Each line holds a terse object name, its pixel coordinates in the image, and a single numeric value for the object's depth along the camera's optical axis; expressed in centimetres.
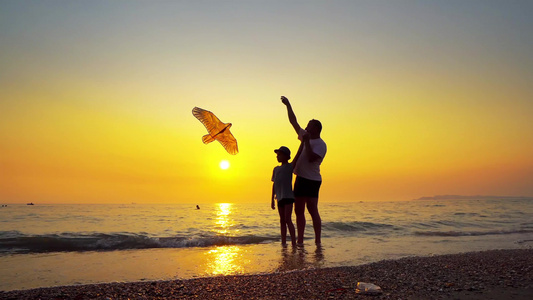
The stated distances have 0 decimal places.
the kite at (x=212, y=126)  675
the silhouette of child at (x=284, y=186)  714
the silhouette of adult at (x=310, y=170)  655
